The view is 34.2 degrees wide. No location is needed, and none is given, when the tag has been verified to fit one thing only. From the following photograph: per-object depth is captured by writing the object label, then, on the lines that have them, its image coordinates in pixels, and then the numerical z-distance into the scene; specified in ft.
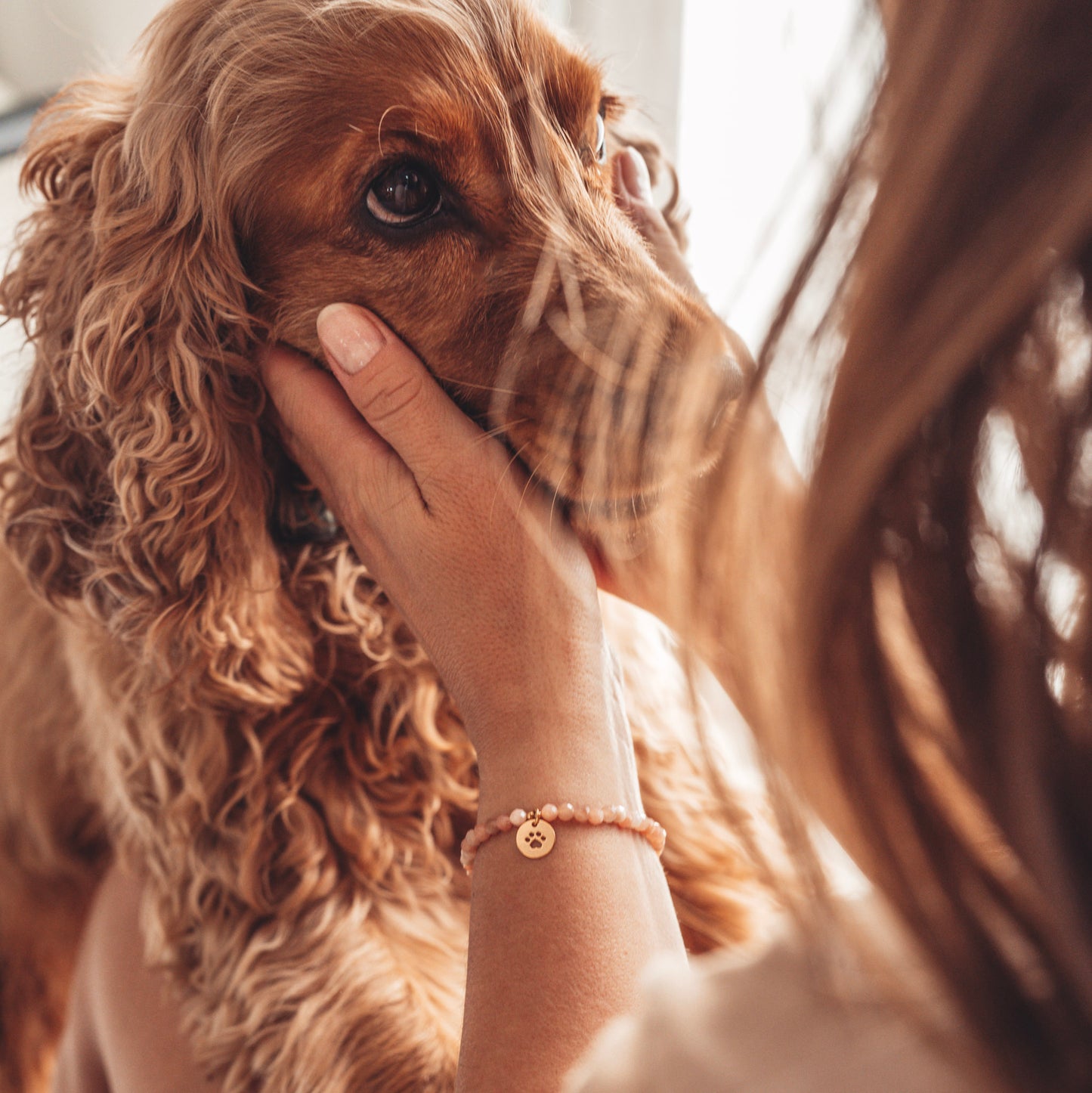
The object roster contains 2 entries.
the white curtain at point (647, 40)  2.58
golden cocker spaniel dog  1.73
